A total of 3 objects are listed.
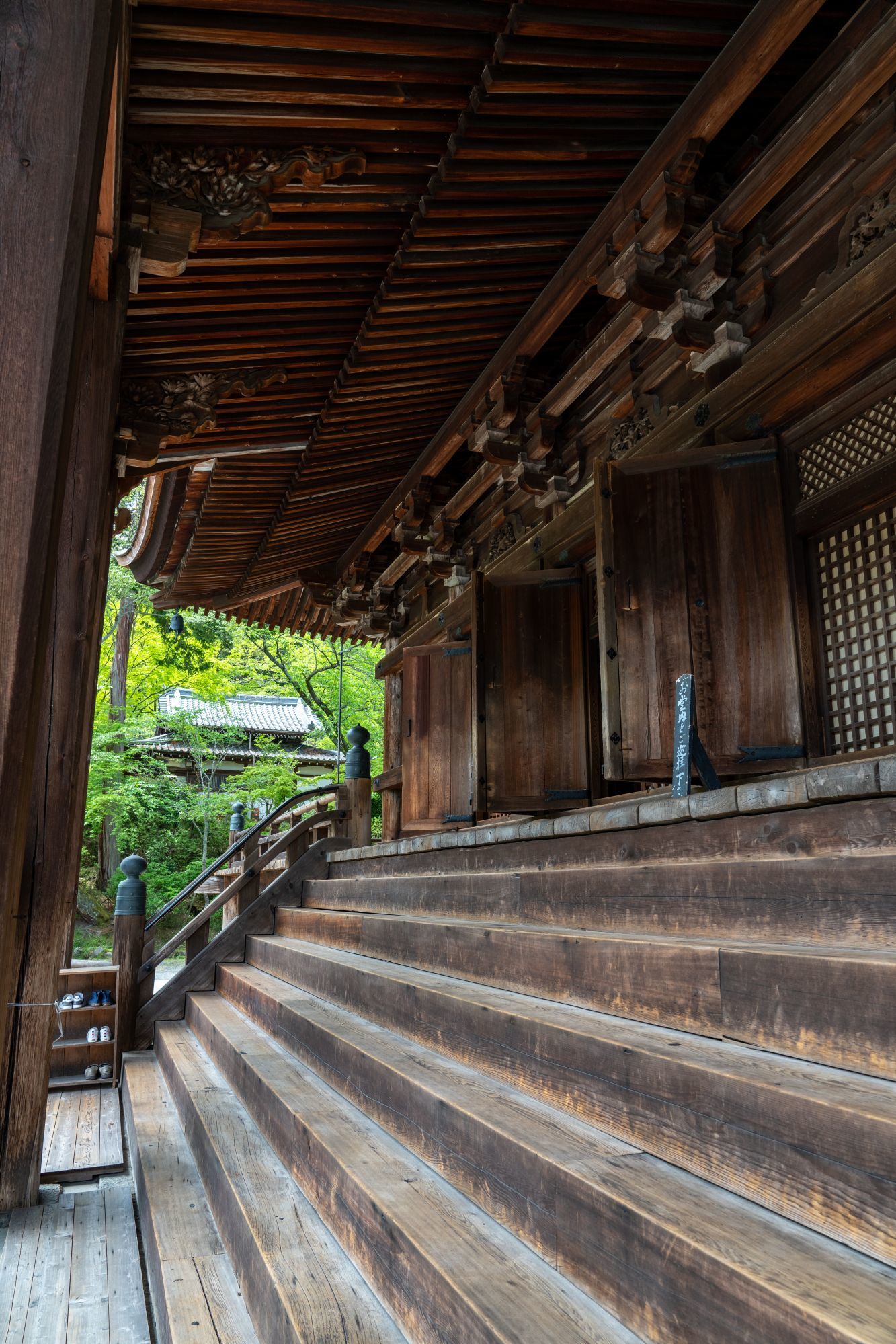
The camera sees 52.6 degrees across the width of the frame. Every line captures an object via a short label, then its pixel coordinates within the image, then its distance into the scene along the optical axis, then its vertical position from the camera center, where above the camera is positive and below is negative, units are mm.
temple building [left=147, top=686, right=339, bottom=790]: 19625 +3295
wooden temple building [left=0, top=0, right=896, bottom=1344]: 1401 +912
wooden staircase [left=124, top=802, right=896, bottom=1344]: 1224 -475
